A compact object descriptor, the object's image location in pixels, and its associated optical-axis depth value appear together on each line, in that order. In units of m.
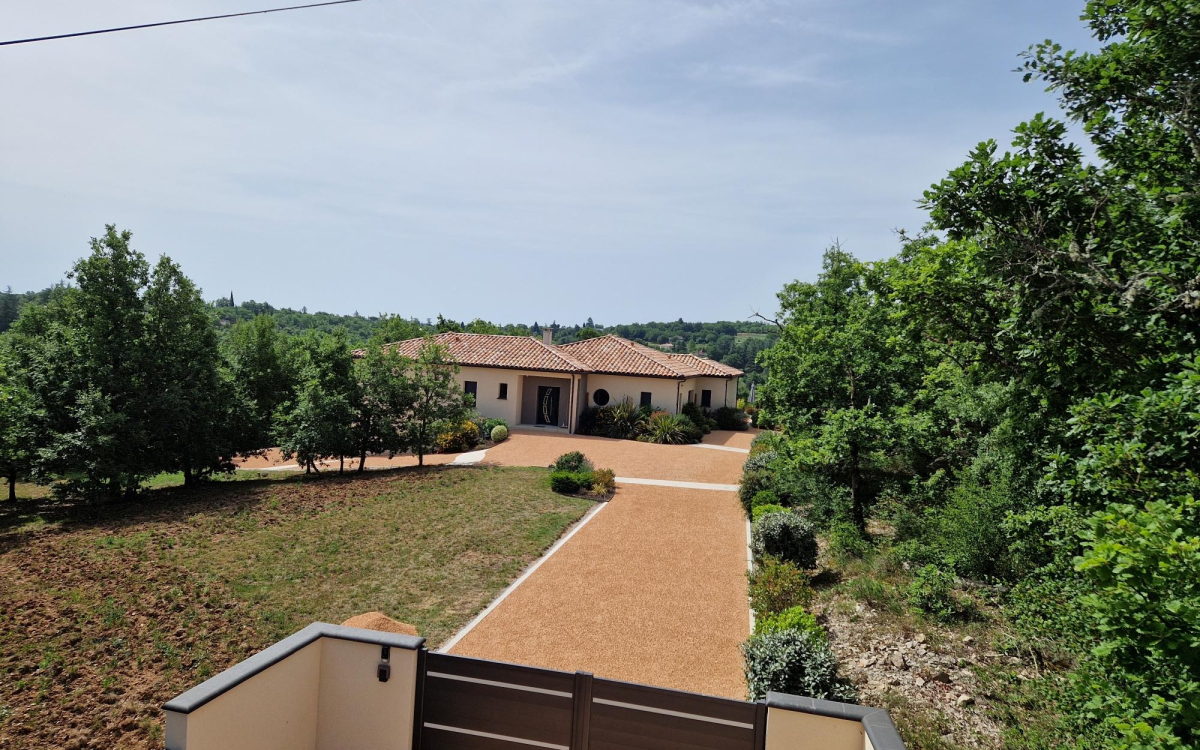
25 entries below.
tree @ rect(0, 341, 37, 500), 13.40
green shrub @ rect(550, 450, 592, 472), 18.72
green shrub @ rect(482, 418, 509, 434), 26.55
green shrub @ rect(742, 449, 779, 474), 16.36
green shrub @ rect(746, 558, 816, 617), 8.54
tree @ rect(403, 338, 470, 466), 19.91
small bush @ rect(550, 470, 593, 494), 17.08
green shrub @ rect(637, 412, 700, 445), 26.52
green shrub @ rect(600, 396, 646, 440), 27.64
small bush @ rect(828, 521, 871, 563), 10.89
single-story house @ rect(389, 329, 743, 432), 28.88
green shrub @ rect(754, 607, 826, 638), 7.10
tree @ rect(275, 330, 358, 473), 17.91
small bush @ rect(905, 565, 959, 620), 7.73
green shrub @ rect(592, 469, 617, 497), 17.03
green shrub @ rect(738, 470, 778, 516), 15.49
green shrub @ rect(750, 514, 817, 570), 10.61
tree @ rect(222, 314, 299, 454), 18.28
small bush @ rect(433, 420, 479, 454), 23.94
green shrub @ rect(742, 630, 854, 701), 6.24
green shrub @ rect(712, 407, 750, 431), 34.09
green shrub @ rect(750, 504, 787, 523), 12.32
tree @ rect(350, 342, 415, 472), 19.11
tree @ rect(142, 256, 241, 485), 15.19
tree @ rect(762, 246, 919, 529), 11.06
